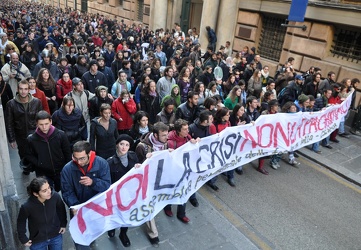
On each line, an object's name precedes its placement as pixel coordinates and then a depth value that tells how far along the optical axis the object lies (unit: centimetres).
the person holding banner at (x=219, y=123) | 510
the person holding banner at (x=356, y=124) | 850
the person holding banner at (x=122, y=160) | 371
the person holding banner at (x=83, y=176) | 325
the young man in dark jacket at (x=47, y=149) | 377
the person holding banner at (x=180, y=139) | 438
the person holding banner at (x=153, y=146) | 408
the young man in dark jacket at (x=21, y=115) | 455
